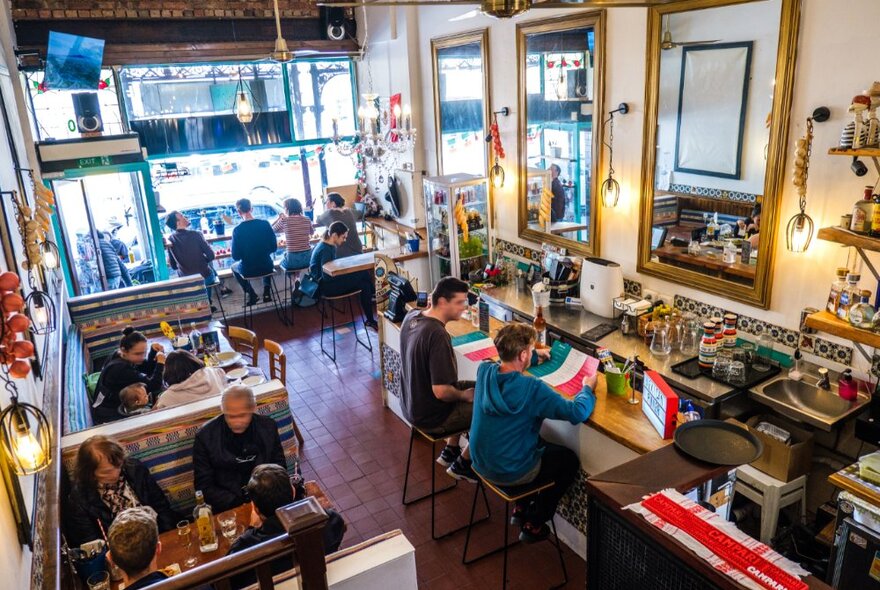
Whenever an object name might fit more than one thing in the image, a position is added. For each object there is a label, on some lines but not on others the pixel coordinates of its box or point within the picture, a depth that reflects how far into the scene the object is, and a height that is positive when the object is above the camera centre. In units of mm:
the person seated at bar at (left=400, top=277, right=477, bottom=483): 4074 -1628
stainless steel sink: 3629 -1763
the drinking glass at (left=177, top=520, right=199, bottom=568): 3126 -1970
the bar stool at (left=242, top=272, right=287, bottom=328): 8484 -2499
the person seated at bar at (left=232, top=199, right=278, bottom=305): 7828 -1544
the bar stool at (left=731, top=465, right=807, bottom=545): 3793 -2277
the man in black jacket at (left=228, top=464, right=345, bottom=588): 2854 -1709
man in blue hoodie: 3355 -1573
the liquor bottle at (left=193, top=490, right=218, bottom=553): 3137 -1894
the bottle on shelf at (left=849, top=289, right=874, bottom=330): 3447 -1183
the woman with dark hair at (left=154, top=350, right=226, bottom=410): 4281 -1708
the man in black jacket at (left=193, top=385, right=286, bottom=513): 3643 -1815
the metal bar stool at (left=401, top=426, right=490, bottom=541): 4184 -2515
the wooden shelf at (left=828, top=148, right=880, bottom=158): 3288 -355
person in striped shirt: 8125 -1510
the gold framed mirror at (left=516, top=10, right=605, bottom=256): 5352 -272
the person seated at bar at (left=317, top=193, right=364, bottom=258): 7625 -1333
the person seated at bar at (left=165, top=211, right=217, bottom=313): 7582 -1490
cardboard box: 3822 -2097
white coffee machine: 5148 -1445
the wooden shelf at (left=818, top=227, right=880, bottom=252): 3365 -797
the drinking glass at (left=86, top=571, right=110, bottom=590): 2789 -1873
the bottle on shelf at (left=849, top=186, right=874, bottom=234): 3453 -682
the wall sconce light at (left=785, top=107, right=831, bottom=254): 3766 -655
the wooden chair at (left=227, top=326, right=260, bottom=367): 5477 -1790
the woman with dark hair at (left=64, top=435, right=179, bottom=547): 3307 -1815
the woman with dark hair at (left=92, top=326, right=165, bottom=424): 4707 -1787
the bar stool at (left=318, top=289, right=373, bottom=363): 7134 -2540
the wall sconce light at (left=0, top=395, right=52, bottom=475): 2074 -963
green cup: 3721 -1573
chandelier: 7875 -353
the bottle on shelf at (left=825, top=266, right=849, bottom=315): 3664 -1112
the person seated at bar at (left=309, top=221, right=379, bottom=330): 7090 -1780
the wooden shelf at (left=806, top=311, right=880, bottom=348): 3391 -1271
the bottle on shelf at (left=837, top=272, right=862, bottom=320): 3588 -1122
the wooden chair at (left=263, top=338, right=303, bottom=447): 4992 -1834
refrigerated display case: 6711 -1176
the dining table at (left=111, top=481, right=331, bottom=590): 3070 -1996
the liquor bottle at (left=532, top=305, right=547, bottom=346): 4641 -1583
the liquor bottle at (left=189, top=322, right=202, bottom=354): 5535 -1838
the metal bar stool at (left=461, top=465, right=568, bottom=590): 3512 -2017
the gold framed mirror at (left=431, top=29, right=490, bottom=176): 6770 -10
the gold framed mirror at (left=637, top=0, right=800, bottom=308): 4027 -347
